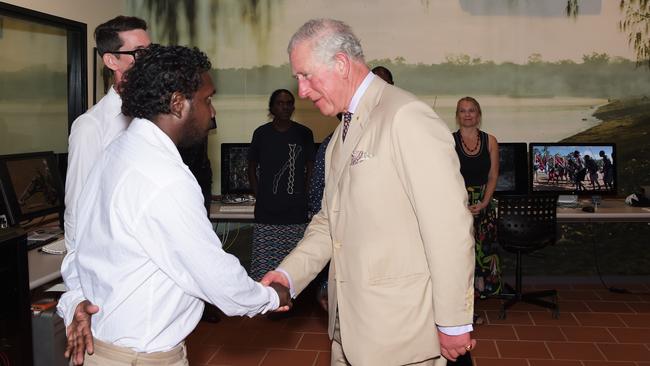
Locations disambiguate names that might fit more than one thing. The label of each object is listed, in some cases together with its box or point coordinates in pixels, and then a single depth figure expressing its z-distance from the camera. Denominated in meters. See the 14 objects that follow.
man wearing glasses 2.68
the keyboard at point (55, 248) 3.80
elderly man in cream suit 1.97
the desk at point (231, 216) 5.49
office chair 5.21
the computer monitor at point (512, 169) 5.87
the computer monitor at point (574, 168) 5.84
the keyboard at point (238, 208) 5.57
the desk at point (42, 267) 3.26
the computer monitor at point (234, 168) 6.07
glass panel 4.88
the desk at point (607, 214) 5.34
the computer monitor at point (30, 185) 3.96
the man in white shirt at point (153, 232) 1.65
